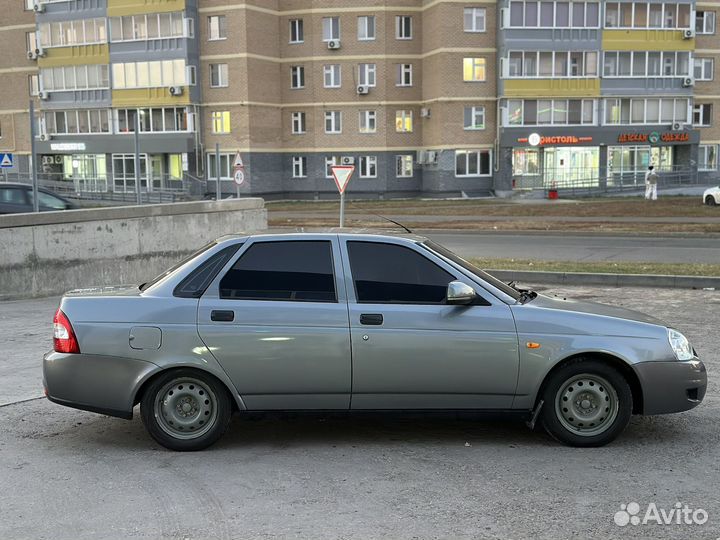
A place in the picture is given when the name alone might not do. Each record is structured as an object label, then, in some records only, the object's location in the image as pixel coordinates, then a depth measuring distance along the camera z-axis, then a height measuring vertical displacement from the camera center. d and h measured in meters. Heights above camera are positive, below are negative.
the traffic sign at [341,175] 17.59 +0.23
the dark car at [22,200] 19.45 -0.23
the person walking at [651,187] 39.06 -0.30
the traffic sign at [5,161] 31.22 +1.16
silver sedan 5.52 -1.15
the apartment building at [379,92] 50.25 +6.04
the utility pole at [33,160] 14.20 +0.54
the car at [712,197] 34.56 -0.73
